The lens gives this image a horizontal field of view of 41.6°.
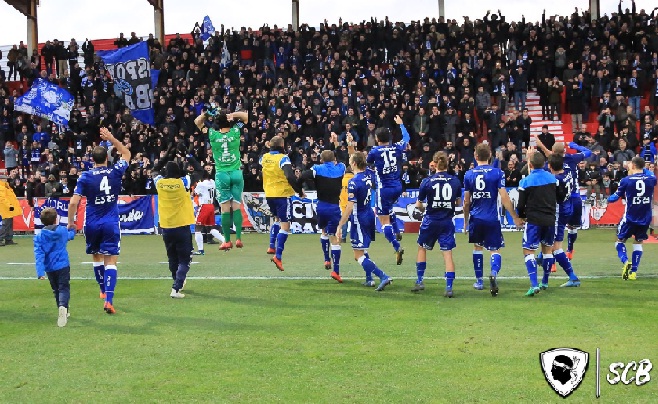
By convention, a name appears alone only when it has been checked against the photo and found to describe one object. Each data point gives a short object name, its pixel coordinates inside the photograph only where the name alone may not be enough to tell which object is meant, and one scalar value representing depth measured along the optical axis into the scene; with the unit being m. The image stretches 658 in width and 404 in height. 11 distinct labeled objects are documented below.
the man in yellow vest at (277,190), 15.58
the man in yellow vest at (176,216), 13.15
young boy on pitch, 11.30
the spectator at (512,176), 26.64
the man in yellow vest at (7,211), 22.76
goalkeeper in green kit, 16.25
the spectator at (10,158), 34.75
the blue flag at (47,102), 32.59
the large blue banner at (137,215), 28.94
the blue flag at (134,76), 33.75
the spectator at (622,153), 27.03
